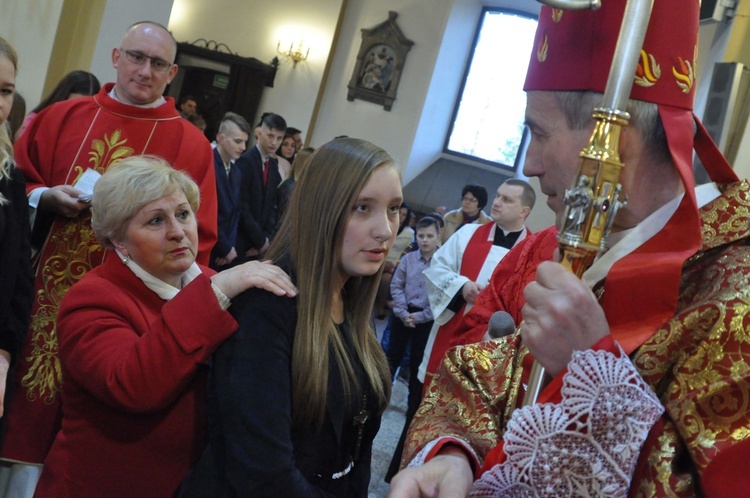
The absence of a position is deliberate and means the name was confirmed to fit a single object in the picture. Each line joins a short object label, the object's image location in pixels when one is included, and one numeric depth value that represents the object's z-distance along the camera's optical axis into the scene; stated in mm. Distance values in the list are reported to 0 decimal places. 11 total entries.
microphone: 2334
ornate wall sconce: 13922
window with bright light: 14180
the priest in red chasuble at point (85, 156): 3113
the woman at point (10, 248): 2598
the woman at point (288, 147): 9539
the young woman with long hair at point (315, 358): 1746
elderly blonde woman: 1940
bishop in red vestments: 1207
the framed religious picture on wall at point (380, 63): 13594
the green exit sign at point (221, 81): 14366
